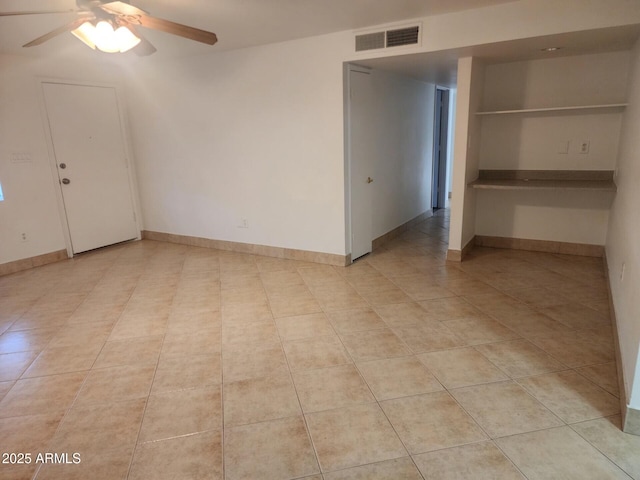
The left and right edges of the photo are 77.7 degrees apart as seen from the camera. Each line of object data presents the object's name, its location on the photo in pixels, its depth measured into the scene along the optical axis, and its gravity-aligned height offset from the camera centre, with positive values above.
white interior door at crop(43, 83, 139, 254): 4.95 -0.08
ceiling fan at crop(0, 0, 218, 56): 2.36 +0.80
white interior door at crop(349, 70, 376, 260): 4.28 -0.12
